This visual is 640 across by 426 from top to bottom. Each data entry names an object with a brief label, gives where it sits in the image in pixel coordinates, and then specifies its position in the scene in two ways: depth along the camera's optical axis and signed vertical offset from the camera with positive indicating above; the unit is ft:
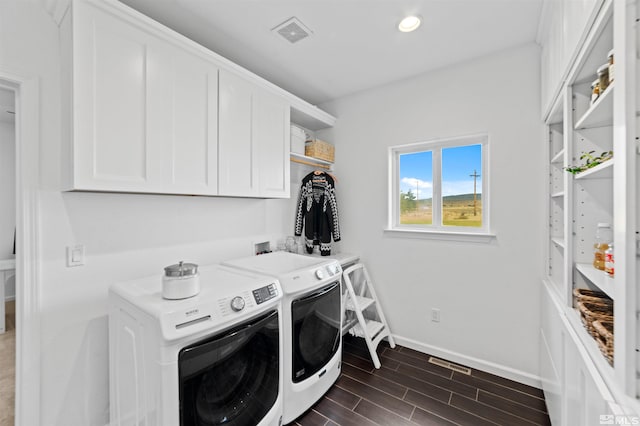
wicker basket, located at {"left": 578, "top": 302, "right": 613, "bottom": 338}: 3.51 -1.39
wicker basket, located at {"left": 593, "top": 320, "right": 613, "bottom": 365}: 2.97 -1.44
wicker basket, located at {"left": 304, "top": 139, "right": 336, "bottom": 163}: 9.29 +2.20
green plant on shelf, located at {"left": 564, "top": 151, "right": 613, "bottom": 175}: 3.90 +0.79
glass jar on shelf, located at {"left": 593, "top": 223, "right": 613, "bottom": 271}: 4.07 -0.47
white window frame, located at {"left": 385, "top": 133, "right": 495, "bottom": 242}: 7.73 +0.52
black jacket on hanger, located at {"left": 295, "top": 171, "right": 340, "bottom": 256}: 9.62 +0.03
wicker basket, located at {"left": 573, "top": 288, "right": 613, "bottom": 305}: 3.95 -1.31
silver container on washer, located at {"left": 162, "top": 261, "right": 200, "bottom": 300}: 4.10 -1.09
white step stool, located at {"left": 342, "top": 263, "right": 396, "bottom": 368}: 7.77 -3.31
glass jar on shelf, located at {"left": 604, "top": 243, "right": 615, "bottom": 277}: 3.71 -0.70
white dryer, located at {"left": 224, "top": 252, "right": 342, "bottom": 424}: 5.53 -2.53
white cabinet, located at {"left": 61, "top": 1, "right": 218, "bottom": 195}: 4.29 +1.89
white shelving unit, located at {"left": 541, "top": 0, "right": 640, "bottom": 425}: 2.40 -0.14
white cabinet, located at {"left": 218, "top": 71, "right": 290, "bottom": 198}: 6.40 +1.89
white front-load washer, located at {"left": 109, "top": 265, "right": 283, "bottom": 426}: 3.61 -2.16
